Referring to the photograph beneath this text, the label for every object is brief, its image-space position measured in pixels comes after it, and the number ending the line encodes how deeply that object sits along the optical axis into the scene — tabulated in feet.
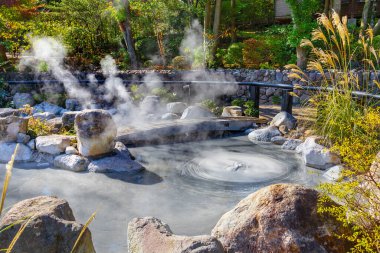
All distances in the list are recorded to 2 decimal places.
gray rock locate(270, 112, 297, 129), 27.91
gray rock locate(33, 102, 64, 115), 40.47
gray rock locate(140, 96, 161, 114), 37.86
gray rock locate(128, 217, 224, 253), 8.02
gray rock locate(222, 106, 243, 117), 33.76
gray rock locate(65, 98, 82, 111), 41.78
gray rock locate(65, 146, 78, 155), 21.83
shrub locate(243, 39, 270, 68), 48.49
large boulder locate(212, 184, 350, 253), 8.63
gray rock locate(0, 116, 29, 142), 22.93
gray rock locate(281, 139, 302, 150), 24.54
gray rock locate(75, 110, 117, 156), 21.11
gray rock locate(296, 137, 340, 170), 20.18
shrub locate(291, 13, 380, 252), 8.34
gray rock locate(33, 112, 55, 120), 32.18
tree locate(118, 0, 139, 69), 51.25
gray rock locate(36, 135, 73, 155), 22.09
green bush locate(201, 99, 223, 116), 37.14
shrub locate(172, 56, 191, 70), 50.87
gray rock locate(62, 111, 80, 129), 26.46
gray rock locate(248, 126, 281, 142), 27.09
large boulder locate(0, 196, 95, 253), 8.42
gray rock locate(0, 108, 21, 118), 24.50
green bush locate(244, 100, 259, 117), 33.35
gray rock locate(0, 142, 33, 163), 22.37
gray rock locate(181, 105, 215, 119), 32.58
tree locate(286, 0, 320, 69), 44.11
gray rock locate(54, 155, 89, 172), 20.49
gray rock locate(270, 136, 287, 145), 25.86
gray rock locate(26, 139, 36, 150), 22.95
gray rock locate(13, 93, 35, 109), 41.88
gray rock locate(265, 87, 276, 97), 43.04
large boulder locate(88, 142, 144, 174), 20.27
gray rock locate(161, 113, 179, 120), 34.17
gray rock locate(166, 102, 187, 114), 36.68
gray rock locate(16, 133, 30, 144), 23.16
